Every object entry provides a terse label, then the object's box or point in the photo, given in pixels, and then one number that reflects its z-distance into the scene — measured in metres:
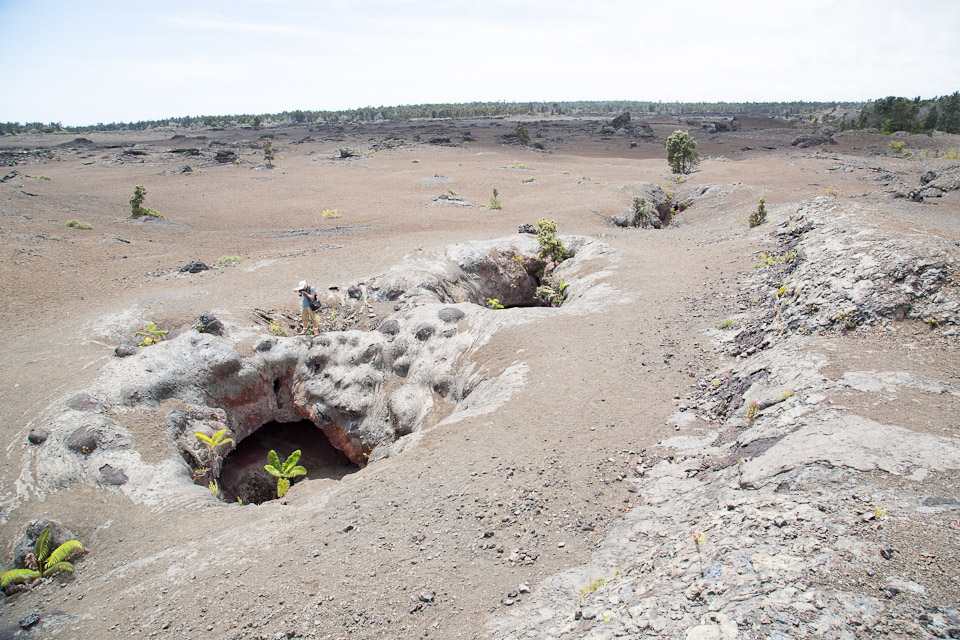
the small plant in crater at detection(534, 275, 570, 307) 20.44
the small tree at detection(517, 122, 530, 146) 82.31
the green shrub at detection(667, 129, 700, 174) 50.69
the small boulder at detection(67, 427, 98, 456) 10.97
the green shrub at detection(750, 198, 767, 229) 22.78
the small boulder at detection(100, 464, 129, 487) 10.77
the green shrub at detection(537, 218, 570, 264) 22.91
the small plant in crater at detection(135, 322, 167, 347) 15.82
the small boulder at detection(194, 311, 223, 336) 15.22
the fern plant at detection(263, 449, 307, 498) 13.79
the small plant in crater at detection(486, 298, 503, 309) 21.14
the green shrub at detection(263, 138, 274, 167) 66.75
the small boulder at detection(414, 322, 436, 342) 15.84
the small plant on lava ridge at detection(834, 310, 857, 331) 10.08
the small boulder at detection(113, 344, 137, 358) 13.97
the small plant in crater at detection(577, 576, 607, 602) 6.14
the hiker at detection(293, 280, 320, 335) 17.17
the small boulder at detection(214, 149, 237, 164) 67.62
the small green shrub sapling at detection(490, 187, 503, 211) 36.09
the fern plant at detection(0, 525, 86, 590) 8.58
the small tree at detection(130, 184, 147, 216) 34.45
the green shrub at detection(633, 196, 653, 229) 31.72
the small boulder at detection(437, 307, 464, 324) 15.98
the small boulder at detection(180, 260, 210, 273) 22.86
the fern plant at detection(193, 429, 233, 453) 12.95
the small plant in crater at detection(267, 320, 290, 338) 16.89
